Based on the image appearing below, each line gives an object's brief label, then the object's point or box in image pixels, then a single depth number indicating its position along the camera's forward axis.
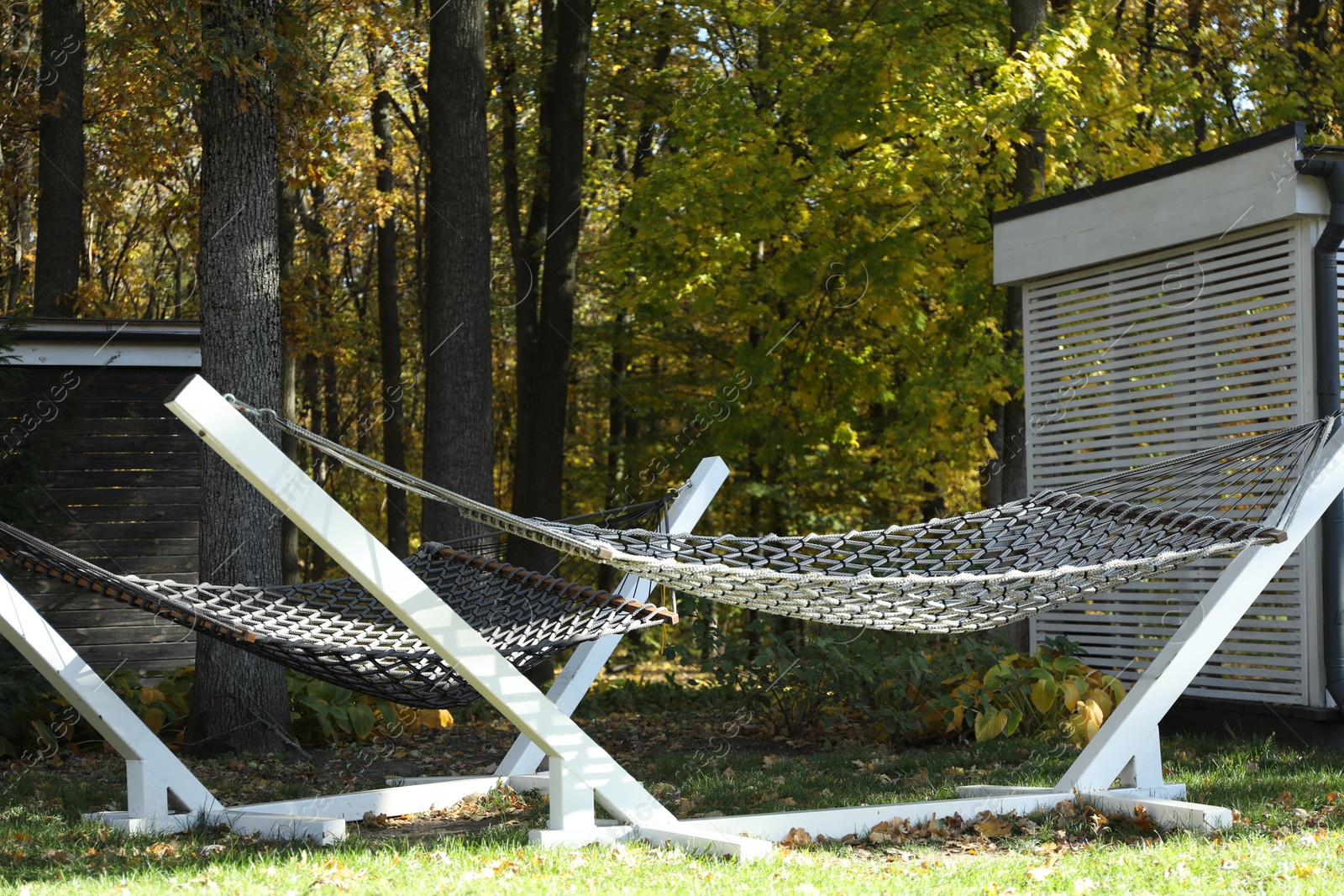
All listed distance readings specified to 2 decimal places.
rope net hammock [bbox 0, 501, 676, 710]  7.44
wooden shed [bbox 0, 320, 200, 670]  16.06
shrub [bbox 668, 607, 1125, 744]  11.38
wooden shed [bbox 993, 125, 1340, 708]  10.83
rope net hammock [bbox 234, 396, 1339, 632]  6.86
